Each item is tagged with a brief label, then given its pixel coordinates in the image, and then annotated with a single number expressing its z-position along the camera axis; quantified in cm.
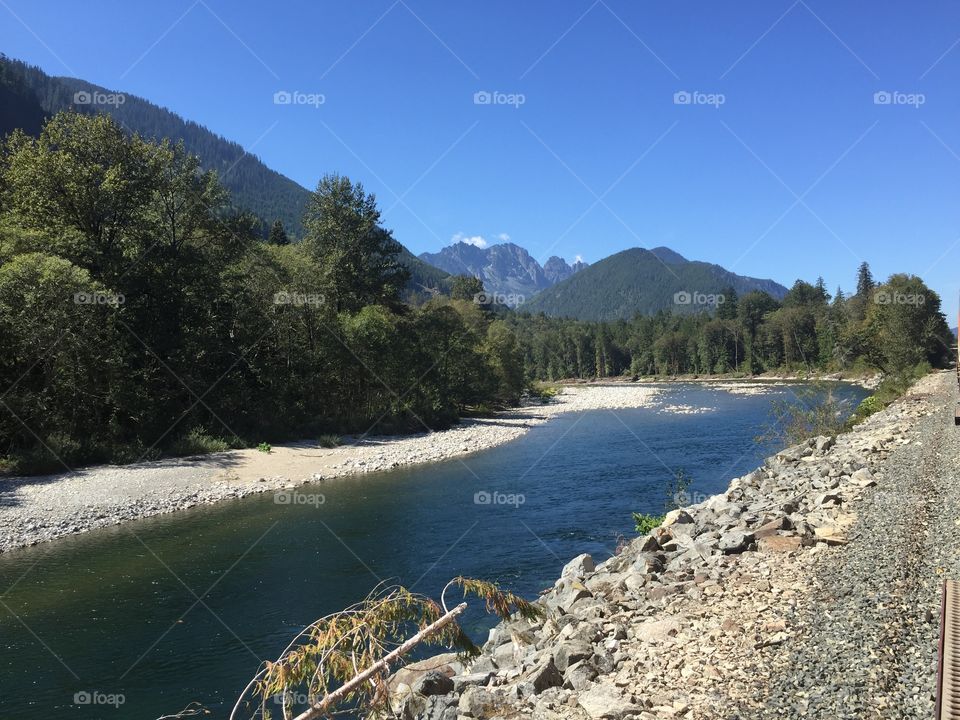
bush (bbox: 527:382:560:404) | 8181
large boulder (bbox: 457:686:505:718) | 662
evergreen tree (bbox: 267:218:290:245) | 6388
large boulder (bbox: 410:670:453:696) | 770
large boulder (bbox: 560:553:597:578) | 1212
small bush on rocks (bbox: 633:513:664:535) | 1609
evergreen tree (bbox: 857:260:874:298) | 12791
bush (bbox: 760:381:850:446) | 2639
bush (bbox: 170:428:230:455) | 2868
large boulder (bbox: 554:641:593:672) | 700
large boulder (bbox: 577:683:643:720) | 566
